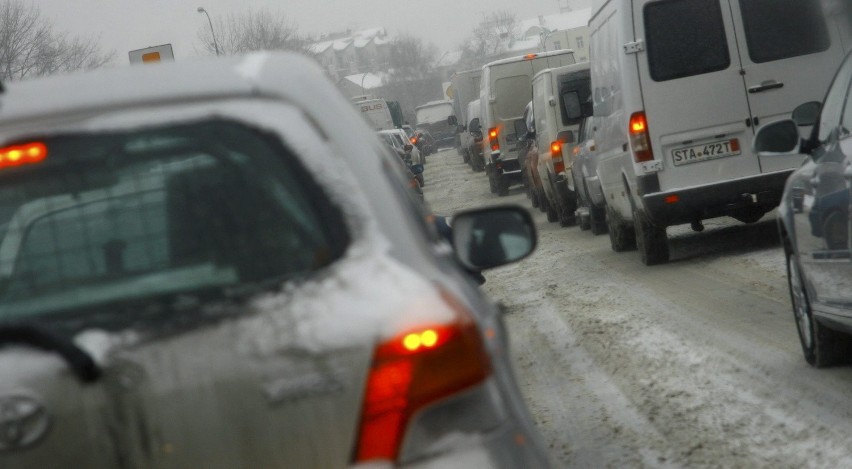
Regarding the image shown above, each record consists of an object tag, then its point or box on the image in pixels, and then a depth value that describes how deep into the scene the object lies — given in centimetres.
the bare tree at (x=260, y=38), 9875
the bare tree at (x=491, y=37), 19450
